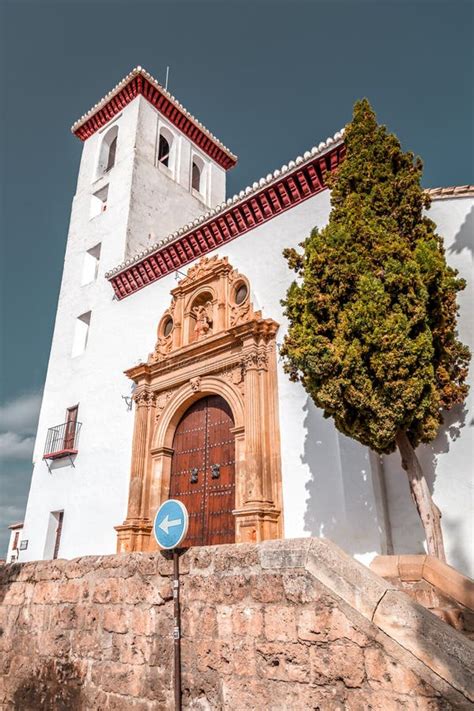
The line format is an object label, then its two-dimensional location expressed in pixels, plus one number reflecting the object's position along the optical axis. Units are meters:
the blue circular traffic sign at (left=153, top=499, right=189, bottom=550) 3.53
